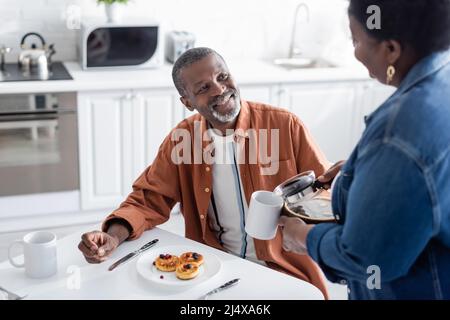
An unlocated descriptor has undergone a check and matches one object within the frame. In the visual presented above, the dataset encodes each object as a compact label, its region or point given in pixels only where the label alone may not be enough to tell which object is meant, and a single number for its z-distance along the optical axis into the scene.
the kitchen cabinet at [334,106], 3.94
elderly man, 2.05
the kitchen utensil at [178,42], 3.96
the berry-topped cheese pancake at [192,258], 1.70
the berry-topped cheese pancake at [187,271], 1.63
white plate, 1.62
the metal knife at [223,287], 1.58
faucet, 4.39
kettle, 3.54
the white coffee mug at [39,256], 1.64
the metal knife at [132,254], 1.71
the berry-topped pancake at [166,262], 1.67
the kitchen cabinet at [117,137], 3.61
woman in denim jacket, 1.20
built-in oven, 3.46
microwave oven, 3.72
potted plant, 3.77
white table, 1.59
